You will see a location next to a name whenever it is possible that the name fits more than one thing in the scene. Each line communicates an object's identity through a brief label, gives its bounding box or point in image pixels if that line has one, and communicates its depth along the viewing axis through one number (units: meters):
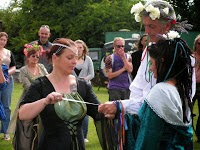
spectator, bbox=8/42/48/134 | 7.67
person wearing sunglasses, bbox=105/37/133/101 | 8.46
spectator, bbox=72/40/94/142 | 8.36
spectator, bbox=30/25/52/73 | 8.52
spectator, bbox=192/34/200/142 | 7.82
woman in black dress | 3.92
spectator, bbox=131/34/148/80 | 6.03
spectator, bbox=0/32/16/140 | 8.49
